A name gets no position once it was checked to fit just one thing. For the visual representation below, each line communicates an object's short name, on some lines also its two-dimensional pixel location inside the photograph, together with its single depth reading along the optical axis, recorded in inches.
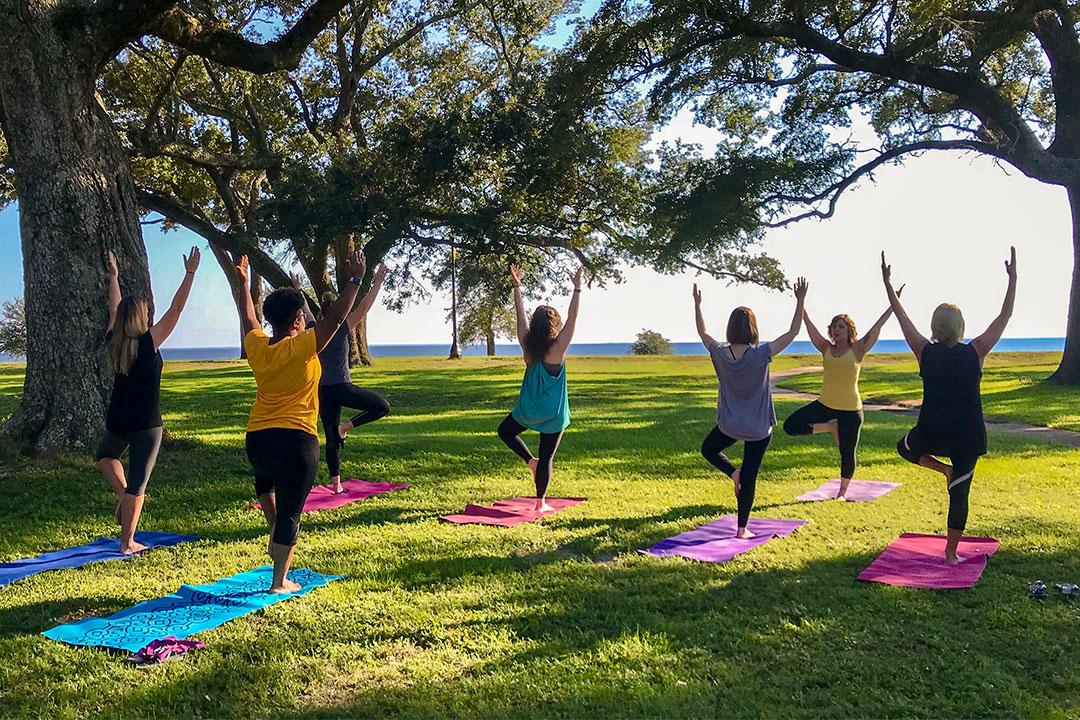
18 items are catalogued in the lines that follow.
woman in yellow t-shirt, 203.2
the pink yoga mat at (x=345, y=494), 336.2
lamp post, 1659.2
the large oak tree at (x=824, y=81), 721.0
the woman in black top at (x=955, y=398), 237.3
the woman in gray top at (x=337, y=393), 349.4
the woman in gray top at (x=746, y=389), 270.4
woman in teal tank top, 313.3
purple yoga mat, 256.5
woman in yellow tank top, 343.0
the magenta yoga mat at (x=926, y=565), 223.6
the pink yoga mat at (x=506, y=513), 306.0
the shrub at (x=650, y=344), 2447.1
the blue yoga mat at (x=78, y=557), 244.8
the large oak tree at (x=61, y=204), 382.3
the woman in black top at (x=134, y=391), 247.6
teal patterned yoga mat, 185.2
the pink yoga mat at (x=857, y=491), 350.9
